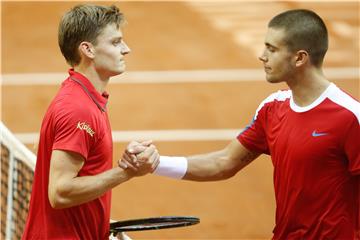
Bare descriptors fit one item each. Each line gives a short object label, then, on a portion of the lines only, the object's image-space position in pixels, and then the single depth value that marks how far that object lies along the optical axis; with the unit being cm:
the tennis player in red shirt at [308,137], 987
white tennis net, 1405
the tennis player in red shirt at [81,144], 911
